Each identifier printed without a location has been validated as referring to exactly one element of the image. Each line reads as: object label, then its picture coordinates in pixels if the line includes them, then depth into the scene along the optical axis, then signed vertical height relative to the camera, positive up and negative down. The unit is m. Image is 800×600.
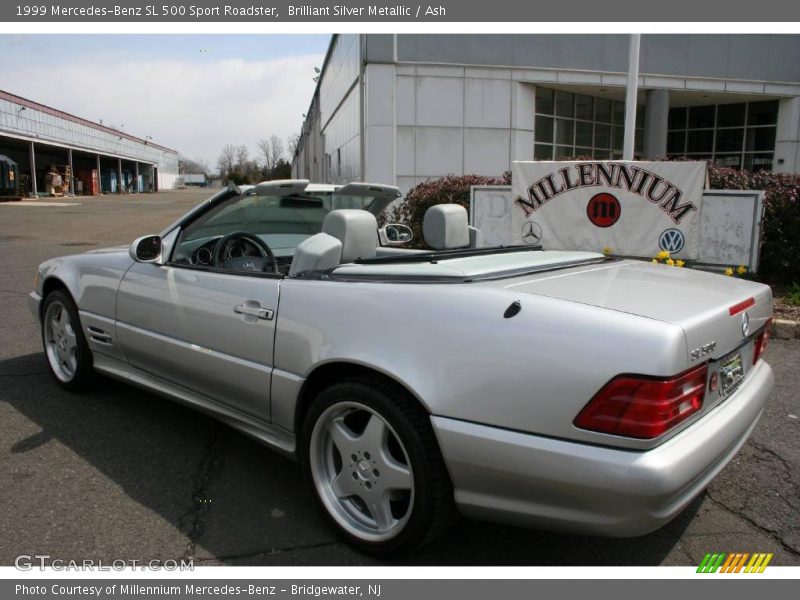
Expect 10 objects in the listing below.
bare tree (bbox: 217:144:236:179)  103.66 +6.69
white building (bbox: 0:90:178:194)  40.97 +4.29
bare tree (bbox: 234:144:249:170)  103.71 +7.63
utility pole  10.08 +1.65
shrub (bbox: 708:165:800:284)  7.82 -0.26
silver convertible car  2.06 -0.62
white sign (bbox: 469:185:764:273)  7.78 -0.26
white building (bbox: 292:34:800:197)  15.88 +2.95
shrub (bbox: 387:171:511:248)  10.57 +0.14
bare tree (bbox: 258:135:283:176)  95.56 +7.33
